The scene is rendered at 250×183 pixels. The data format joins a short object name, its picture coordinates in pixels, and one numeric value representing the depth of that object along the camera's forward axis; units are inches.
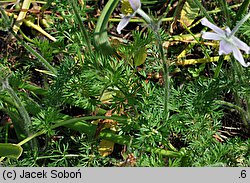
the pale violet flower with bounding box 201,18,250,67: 24.2
